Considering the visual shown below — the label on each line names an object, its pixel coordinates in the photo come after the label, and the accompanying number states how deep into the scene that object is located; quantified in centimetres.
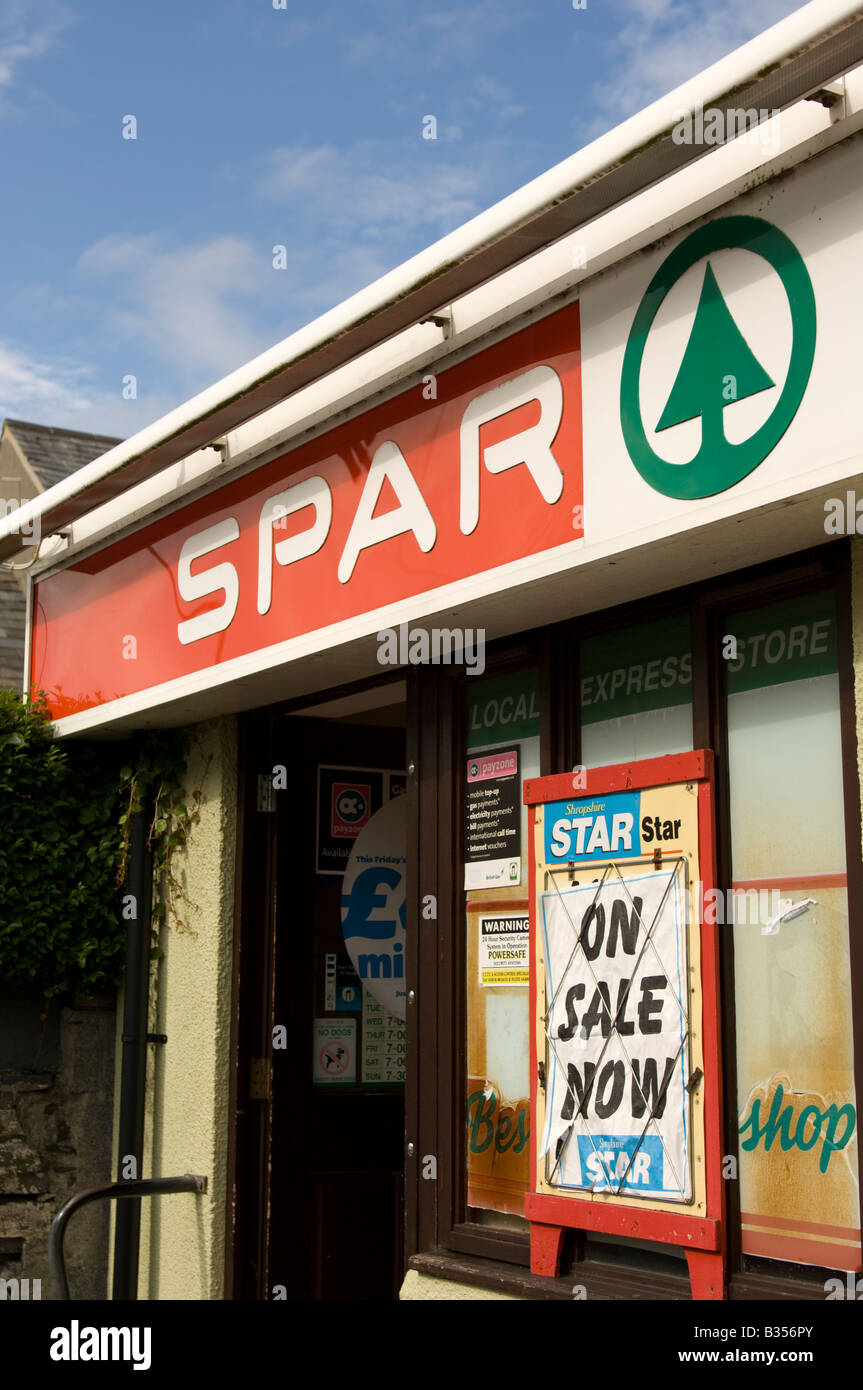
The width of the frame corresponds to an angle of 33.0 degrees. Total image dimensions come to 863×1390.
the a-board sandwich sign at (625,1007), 383
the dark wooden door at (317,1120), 600
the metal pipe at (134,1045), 611
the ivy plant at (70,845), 625
